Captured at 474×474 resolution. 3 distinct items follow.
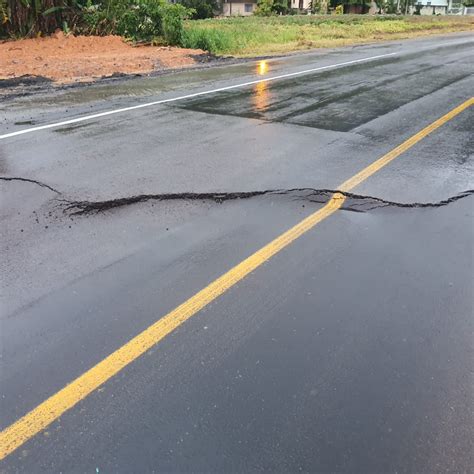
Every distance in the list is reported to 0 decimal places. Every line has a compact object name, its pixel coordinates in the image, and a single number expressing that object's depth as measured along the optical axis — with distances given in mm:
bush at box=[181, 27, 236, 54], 21297
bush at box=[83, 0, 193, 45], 19750
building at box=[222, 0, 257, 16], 73188
